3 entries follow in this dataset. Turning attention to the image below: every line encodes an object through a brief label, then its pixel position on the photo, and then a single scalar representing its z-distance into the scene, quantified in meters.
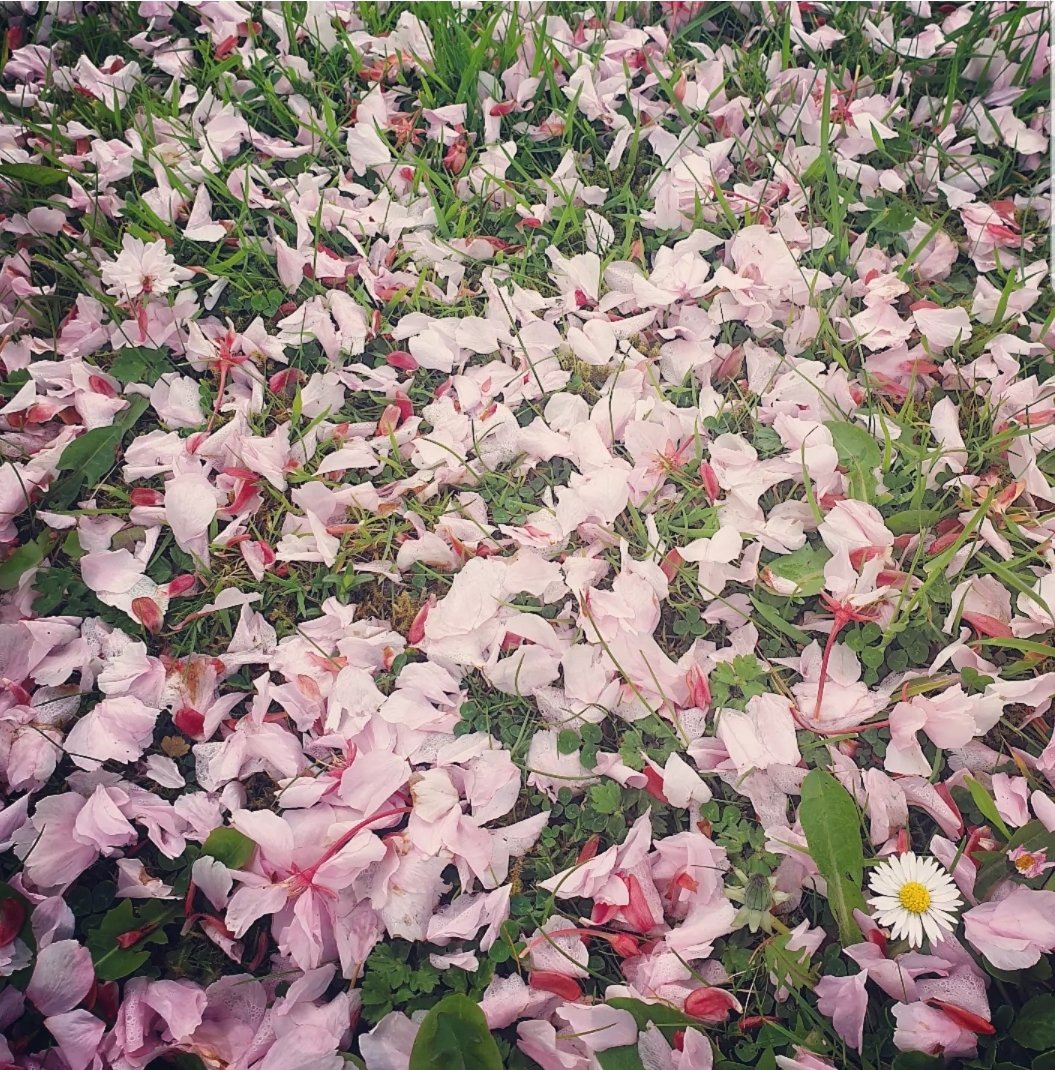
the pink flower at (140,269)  0.36
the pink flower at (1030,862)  0.27
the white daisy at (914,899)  0.27
